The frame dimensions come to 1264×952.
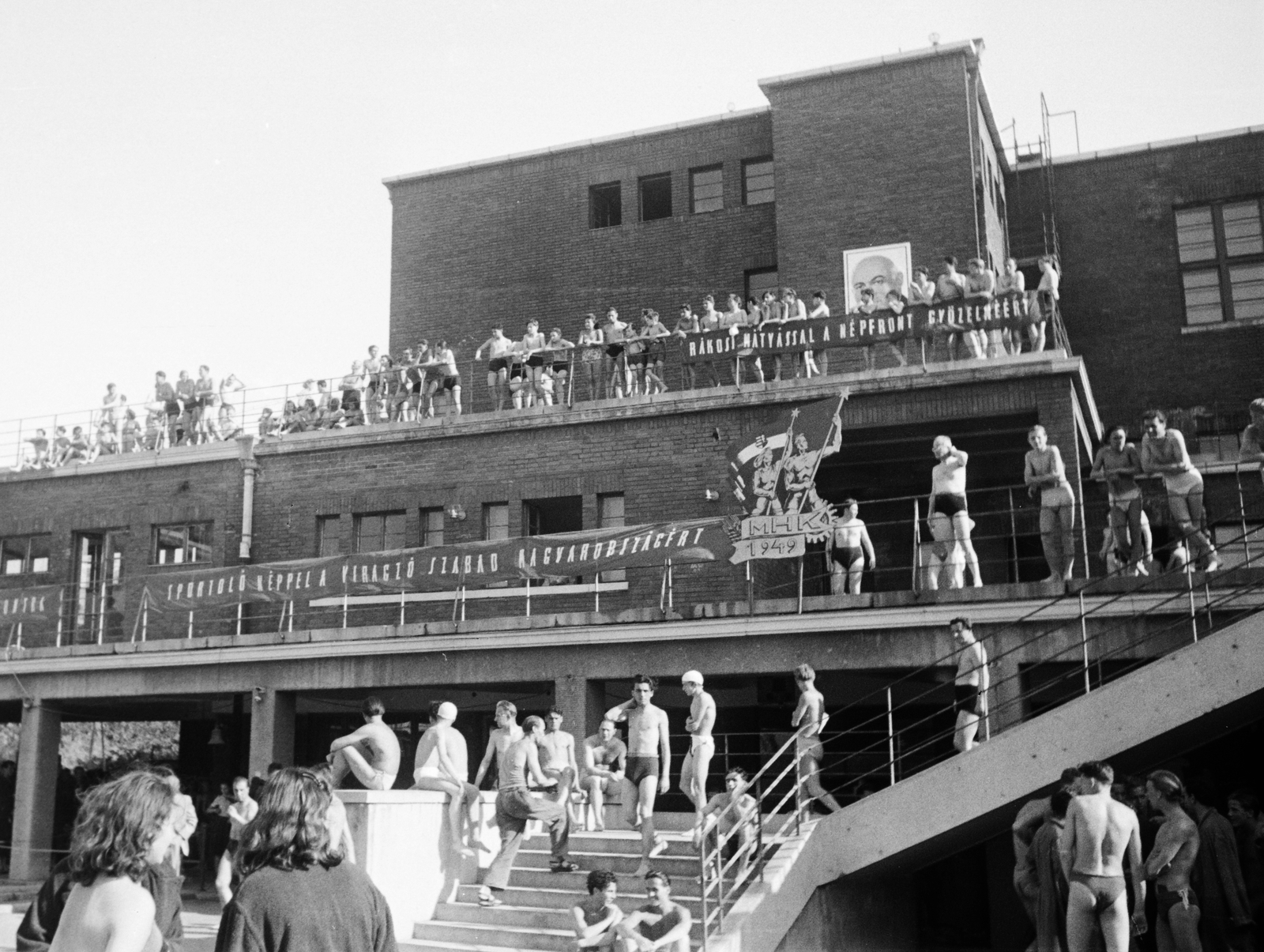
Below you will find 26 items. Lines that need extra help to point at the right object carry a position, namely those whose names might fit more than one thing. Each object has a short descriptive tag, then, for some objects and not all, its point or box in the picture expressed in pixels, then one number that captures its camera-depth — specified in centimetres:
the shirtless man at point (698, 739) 1351
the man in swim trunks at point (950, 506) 1666
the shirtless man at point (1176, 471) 1549
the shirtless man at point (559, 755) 1369
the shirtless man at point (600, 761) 1459
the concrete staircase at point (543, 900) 1235
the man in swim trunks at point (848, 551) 1741
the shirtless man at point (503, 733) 1339
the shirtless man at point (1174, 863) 1071
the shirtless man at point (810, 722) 1412
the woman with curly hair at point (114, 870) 404
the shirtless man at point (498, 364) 2366
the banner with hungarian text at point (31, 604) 2317
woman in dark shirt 412
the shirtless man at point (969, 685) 1393
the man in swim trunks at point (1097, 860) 964
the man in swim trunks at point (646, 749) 1355
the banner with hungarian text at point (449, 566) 1853
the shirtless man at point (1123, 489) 1587
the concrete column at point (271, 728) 2008
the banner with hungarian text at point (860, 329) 1958
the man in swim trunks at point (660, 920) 1070
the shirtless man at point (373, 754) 1289
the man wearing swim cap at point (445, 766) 1337
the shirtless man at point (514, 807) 1288
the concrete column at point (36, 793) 2131
